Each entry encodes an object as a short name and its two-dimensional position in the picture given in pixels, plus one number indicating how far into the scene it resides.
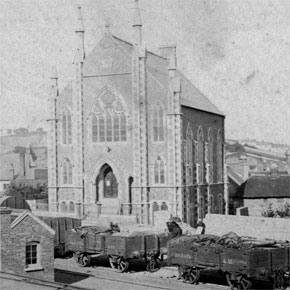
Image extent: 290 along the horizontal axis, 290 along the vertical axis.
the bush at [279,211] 55.87
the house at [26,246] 24.91
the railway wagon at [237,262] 23.33
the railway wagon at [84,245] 29.95
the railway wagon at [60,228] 34.25
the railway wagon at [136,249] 28.72
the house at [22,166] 78.88
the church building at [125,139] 46.69
